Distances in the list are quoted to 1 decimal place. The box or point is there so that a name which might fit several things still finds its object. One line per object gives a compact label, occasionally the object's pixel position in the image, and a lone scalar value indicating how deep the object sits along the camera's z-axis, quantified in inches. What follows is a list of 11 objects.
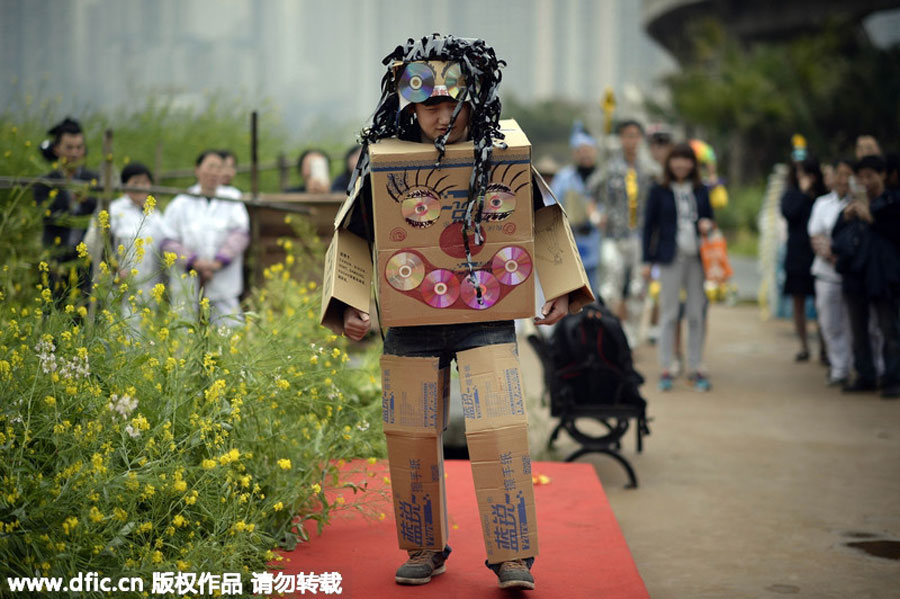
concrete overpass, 1354.6
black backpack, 263.9
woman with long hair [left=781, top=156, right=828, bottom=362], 425.4
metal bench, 262.7
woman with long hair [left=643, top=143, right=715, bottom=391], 377.4
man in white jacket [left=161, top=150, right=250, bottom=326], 312.2
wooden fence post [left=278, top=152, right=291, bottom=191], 510.3
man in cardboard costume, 160.6
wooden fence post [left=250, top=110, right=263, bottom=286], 349.4
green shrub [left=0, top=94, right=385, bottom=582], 137.9
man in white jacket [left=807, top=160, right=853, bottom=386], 386.0
